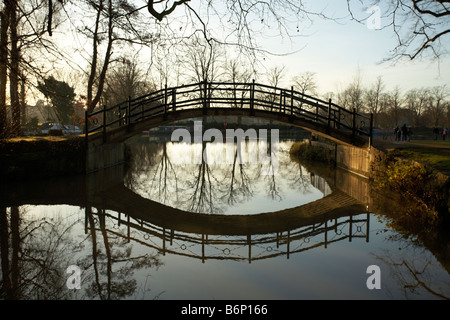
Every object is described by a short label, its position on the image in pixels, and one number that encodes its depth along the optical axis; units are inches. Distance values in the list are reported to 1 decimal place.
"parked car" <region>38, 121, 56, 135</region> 1856.1
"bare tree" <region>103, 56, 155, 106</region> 503.0
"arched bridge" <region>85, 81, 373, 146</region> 639.8
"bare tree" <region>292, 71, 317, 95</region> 2480.3
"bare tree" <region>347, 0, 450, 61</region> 728.5
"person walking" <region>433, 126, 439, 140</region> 1312.7
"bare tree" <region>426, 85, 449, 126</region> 2903.5
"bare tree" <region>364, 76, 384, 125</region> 2170.8
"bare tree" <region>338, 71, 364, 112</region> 1838.1
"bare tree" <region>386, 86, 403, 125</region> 2336.0
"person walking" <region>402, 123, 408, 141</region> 1083.5
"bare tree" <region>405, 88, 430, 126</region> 3129.9
